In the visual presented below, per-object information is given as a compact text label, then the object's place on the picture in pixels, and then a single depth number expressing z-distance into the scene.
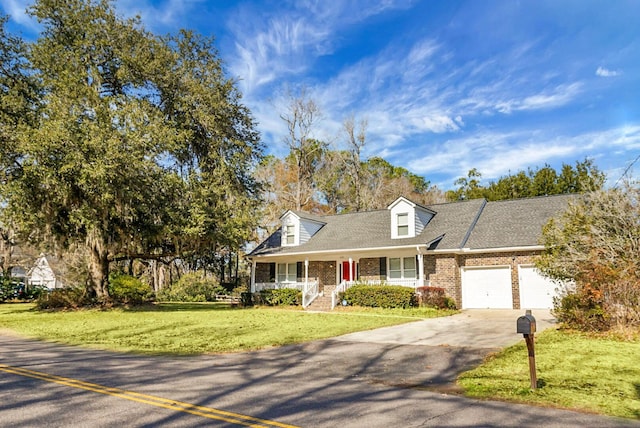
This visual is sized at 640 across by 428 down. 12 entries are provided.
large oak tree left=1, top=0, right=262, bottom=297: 18.52
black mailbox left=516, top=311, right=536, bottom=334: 5.97
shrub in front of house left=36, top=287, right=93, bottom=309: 22.86
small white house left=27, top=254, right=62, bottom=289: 52.13
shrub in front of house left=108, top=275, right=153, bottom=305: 25.28
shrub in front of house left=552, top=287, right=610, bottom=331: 11.03
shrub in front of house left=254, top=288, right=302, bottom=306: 24.12
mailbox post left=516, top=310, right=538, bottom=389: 5.99
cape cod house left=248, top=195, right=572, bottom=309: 20.28
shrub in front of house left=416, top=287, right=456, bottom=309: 19.78
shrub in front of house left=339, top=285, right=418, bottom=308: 20.00
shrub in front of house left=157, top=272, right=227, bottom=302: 33.59
